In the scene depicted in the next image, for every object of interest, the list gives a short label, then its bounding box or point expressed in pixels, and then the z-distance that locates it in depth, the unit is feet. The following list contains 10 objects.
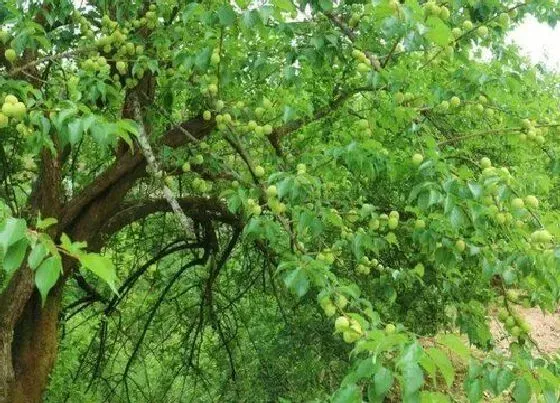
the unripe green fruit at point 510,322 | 8.89
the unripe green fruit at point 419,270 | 11.24
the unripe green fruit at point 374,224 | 9.82
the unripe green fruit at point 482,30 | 9.67
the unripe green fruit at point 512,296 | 9.21
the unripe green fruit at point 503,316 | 9.12
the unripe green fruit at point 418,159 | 8.53
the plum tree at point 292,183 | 7.46
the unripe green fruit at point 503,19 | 9.98
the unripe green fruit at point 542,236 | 7.57
